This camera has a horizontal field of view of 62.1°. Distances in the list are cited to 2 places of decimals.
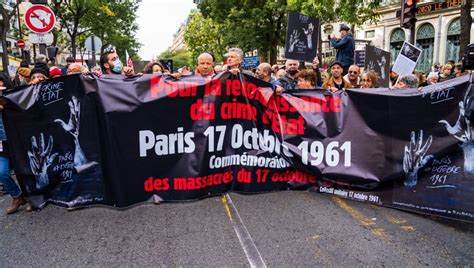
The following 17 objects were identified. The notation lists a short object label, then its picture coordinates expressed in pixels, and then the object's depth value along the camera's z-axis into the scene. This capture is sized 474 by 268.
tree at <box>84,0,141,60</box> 31.94
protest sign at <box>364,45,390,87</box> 7.55
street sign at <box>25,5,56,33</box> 8.36
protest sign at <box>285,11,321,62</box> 7.98
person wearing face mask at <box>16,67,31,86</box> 7.30
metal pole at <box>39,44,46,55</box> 9.67
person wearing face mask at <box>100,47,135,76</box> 6.39
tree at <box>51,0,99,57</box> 25.97
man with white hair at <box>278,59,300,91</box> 6.87
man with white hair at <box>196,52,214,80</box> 5.42
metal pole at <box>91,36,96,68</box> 14.30
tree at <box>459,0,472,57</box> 11.42
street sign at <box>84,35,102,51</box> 14.37
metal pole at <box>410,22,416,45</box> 9.86
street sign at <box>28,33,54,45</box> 8.86
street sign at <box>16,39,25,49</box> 20.90
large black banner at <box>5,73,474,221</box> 4.55
